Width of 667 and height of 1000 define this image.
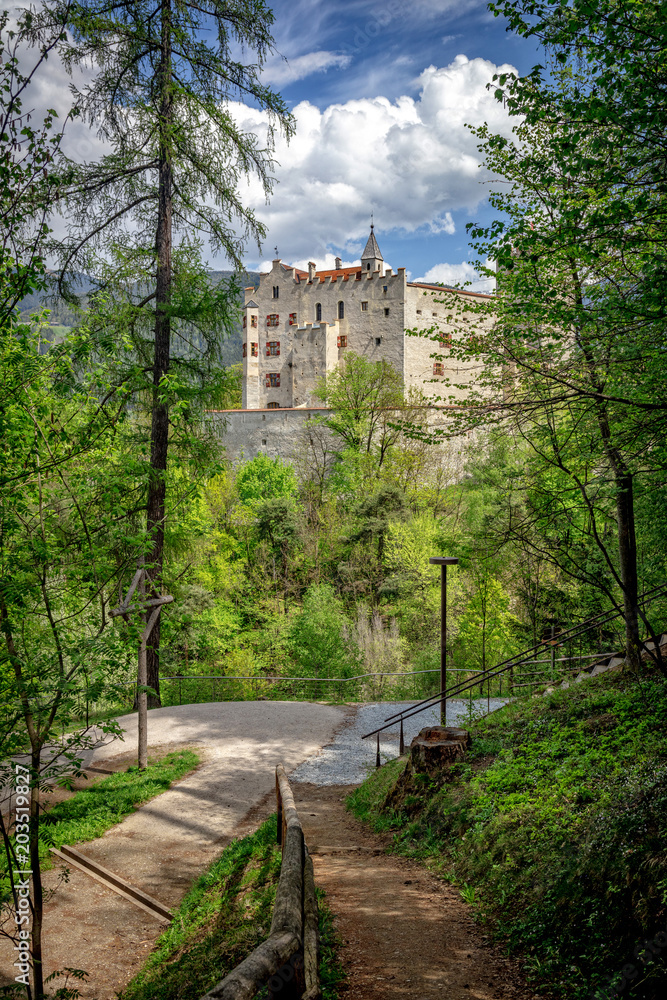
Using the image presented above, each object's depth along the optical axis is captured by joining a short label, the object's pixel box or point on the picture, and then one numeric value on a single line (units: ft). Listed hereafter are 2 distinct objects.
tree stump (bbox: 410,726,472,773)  25.49
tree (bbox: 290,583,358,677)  84.48
